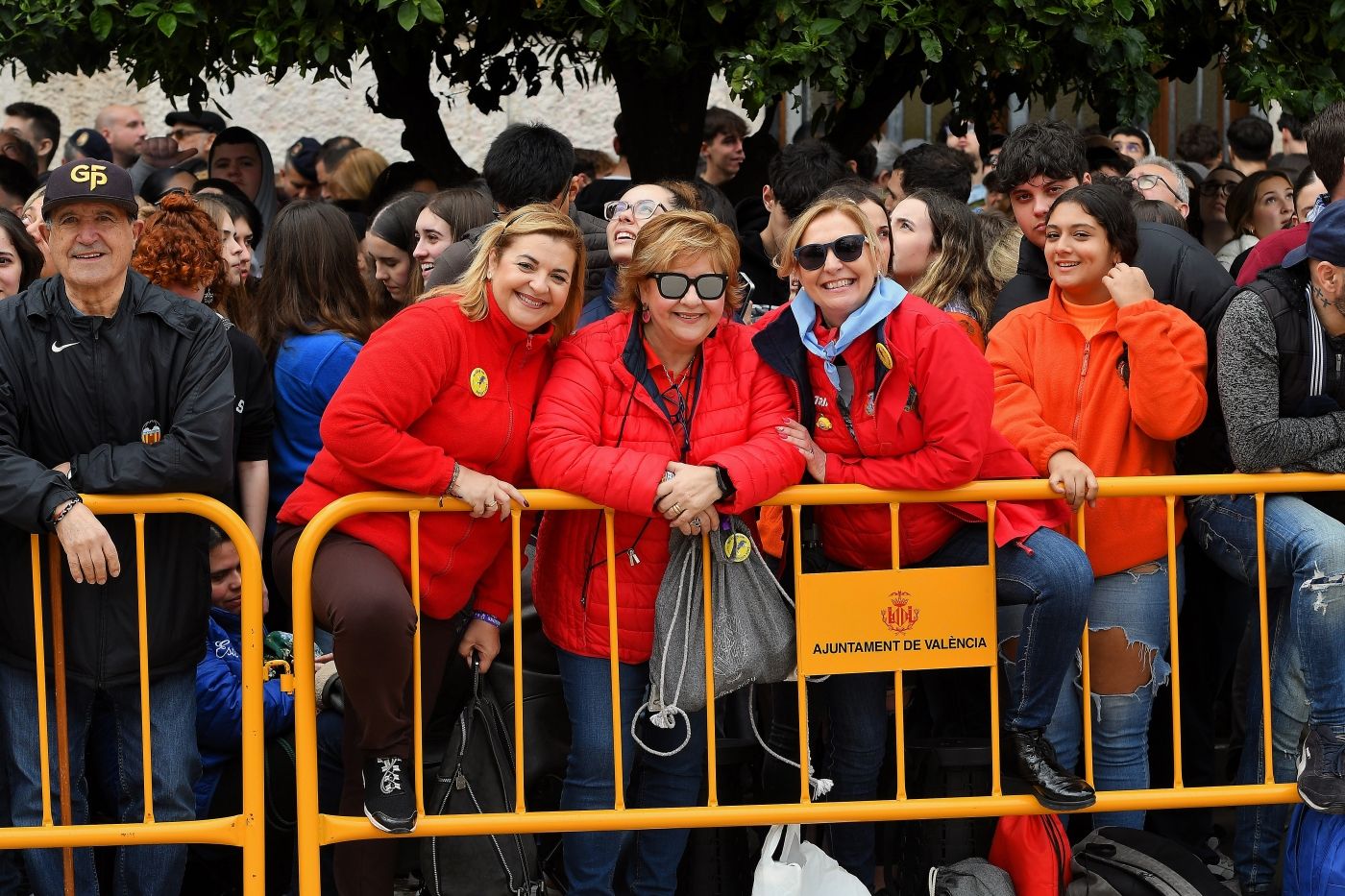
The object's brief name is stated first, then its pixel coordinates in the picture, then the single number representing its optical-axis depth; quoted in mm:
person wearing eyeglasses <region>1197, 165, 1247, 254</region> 8188
